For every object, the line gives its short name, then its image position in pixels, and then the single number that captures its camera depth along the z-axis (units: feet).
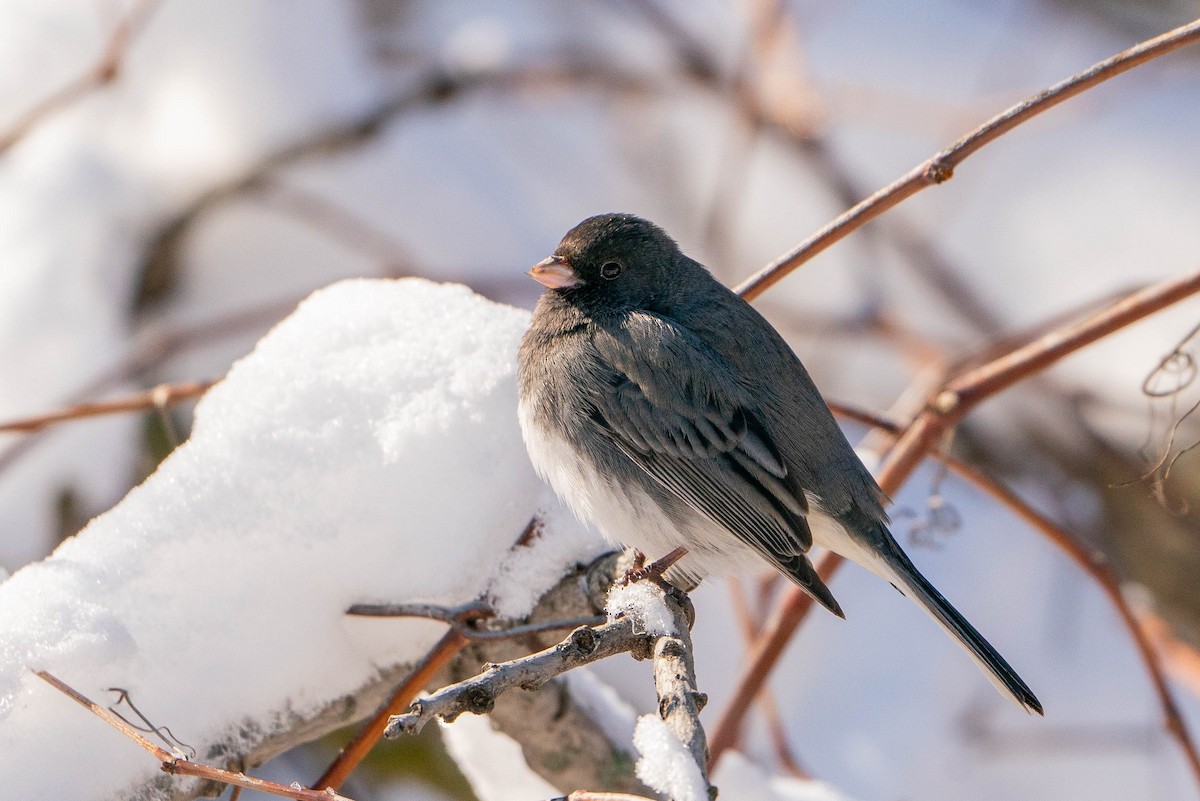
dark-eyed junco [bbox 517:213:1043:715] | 13.76
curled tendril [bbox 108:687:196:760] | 13.54
